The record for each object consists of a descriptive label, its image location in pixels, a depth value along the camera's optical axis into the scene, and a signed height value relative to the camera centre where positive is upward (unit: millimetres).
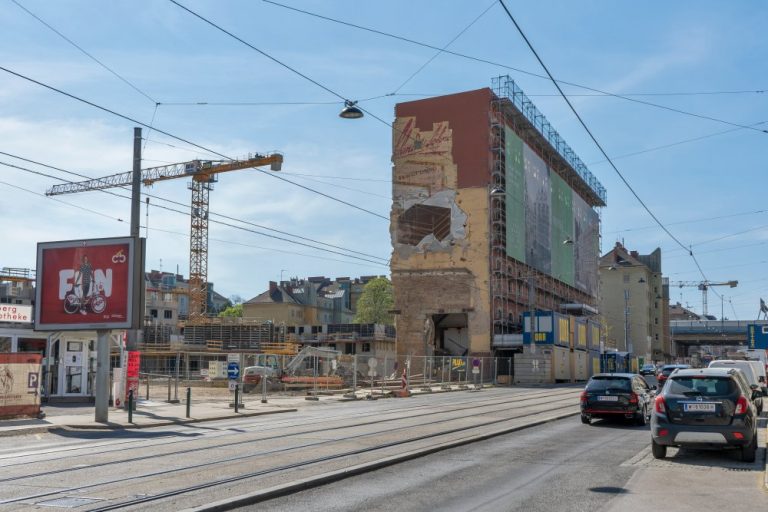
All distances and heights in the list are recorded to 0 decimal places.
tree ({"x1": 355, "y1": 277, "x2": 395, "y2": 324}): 116438 +3800
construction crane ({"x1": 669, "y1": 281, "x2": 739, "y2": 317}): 51000 +3224
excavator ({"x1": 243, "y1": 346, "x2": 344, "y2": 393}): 44375 -2647
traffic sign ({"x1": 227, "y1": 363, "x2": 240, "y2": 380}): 27250 -1424
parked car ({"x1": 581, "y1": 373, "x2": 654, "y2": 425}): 20734 -1708
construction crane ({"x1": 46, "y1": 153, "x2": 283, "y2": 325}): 95094 +17697
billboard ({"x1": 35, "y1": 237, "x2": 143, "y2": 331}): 22953 +1269
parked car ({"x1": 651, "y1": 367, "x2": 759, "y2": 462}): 13141 -1370
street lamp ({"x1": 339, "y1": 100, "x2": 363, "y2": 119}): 26250 +7056
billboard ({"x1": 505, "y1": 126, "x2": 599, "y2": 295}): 79625 +12702
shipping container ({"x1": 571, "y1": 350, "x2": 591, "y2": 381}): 76450 -3191
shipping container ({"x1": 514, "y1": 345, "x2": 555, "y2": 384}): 67062 -2840
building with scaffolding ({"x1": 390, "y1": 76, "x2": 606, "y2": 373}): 75812 +10460
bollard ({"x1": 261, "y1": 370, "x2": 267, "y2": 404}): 32791 -2609
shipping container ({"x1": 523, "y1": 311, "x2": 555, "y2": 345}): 68438 +241
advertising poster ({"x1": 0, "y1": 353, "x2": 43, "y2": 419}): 21391 -1537
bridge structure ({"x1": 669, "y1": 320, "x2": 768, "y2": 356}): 131000 +247
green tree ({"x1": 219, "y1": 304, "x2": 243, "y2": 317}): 127388 +2709
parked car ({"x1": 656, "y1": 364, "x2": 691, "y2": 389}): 37825 -1908
